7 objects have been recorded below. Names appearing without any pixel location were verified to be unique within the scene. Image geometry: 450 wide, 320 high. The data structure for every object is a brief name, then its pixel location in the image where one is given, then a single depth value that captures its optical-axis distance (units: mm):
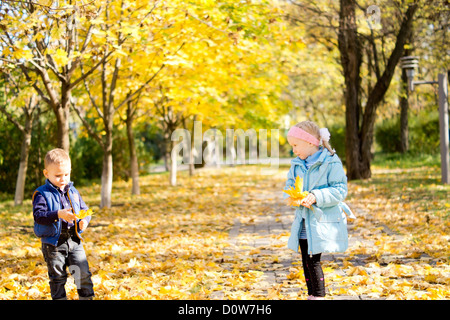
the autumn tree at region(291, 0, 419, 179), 15475
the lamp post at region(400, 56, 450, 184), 13633
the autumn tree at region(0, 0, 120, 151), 7156
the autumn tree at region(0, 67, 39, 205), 13359
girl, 4309
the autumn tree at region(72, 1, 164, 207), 9836
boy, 4137
